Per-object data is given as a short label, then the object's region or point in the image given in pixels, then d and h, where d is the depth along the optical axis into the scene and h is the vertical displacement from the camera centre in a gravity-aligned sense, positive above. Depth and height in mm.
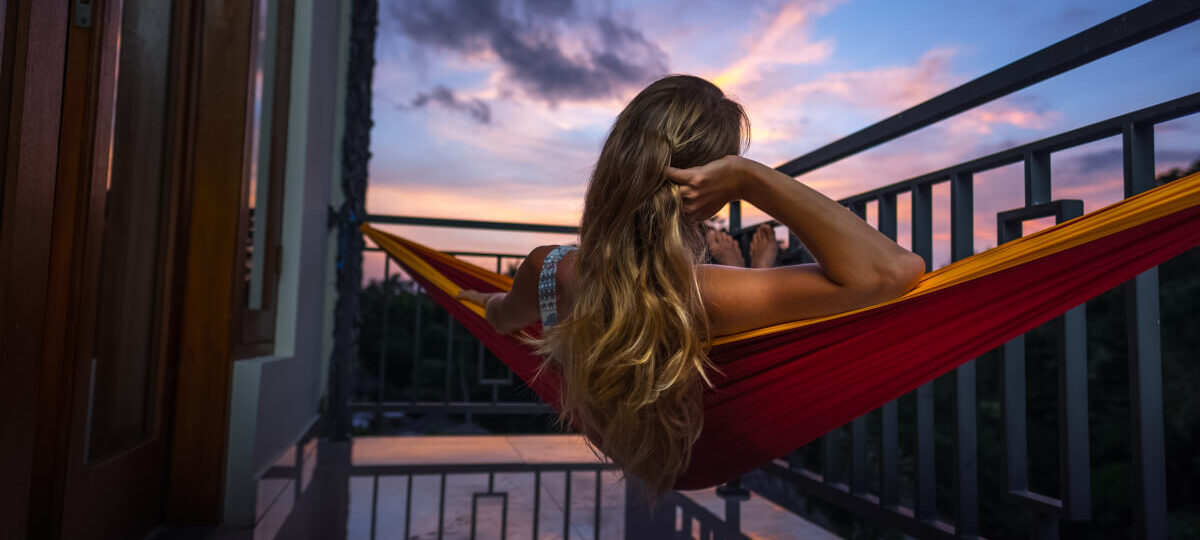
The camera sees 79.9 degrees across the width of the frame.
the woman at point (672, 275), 1029 +61
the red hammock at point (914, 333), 922 -21
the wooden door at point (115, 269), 1290 +51
